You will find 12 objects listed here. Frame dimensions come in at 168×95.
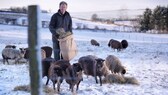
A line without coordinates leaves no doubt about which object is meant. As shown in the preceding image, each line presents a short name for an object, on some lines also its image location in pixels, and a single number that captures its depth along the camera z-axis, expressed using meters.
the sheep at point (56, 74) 8.32
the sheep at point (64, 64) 8.19
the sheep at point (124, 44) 27.94
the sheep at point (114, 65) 11.48
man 9.35
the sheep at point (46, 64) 9.25
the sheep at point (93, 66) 10.09
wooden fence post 3.20
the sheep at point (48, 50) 15.47
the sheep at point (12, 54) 15.32
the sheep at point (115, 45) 26.50
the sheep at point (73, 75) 8.23
